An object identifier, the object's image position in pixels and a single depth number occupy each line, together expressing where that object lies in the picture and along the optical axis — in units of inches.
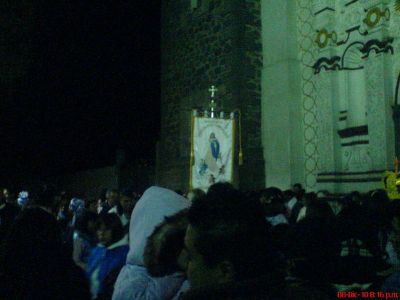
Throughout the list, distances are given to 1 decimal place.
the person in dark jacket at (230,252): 54.5
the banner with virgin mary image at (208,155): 308.0
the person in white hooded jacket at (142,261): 88.2
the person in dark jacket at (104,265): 112.4
